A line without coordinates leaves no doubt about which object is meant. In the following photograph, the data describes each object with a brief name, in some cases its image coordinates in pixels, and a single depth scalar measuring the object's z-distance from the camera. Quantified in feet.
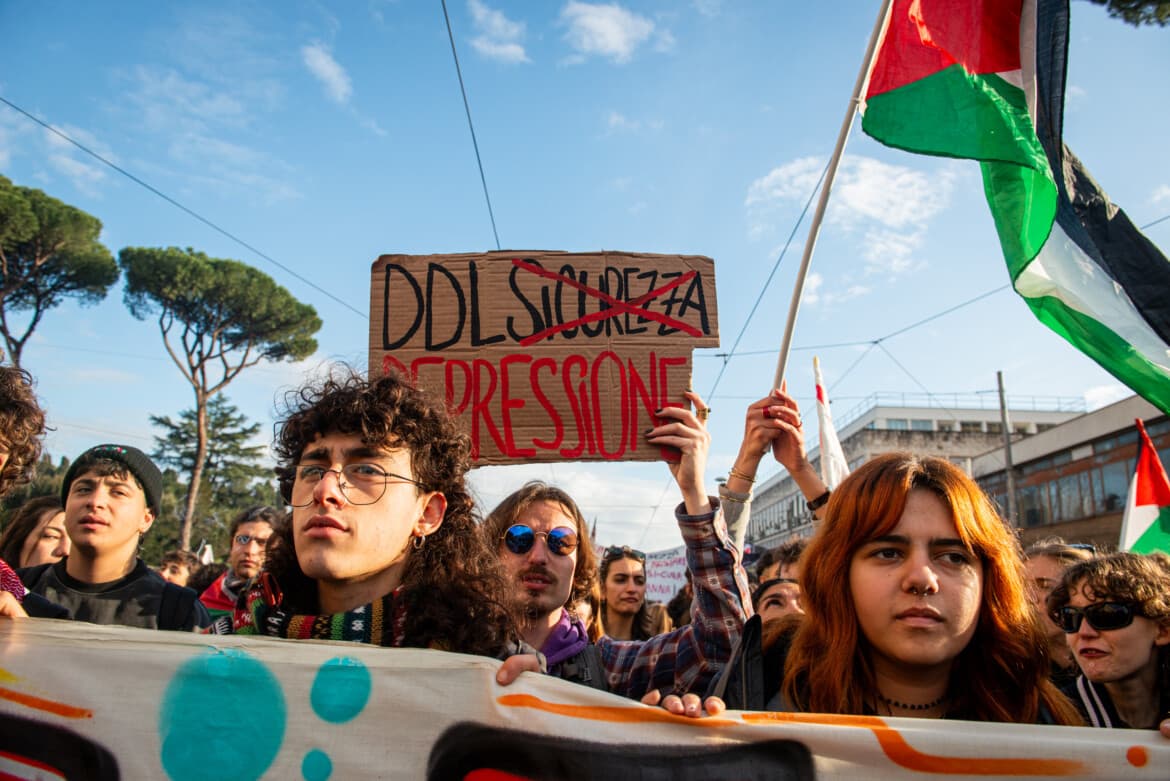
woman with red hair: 5.15
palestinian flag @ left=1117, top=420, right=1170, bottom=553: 15.03
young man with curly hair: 5.32
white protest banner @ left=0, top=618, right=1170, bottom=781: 4.44
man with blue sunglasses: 6.69
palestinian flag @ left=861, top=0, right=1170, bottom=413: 8.39
